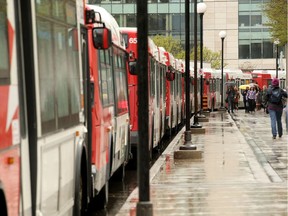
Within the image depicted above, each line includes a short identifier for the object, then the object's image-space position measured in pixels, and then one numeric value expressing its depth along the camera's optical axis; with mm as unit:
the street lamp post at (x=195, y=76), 32781
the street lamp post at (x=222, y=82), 53322
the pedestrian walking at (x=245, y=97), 59812
